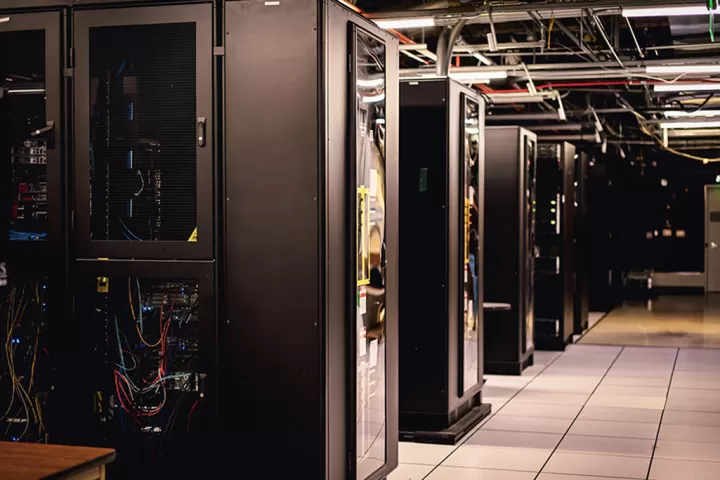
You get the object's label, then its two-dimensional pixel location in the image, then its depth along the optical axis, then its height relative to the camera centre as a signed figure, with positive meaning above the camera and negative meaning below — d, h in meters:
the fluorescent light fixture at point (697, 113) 12.50 +1.43
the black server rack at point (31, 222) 4.52 +0.03
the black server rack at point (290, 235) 4.25 -0.03
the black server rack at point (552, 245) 11.22 -0.23
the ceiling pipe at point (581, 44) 8.92 +1.72
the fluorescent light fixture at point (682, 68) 8.92 +1.42
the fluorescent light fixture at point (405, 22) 7.48 +1.56
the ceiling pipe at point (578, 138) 14.45 +1.31
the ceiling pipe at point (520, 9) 7.14 +1.62
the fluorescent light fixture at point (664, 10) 6.89 +1.50
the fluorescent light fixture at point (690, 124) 12.92 +1.35
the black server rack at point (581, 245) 12.52 -0.27
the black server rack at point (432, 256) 6.60 -0.20
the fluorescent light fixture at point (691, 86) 9.93 +1.39
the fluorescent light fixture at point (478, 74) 9.57 +1.47
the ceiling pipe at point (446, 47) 7.89 +1.44
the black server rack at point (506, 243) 9.48 -0.17
